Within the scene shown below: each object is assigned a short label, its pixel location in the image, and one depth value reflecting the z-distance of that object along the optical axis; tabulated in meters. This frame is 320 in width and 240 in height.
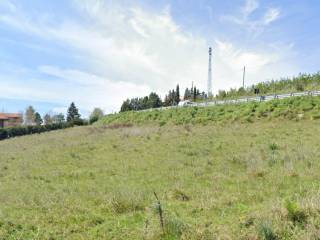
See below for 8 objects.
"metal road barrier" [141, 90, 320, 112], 20.12
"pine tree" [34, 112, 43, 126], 80.89
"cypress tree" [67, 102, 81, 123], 79.06
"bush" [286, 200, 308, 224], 3.82
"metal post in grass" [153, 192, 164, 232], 4.02
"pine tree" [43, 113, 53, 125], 82.05
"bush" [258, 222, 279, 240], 3.52
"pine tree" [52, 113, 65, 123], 82.04
